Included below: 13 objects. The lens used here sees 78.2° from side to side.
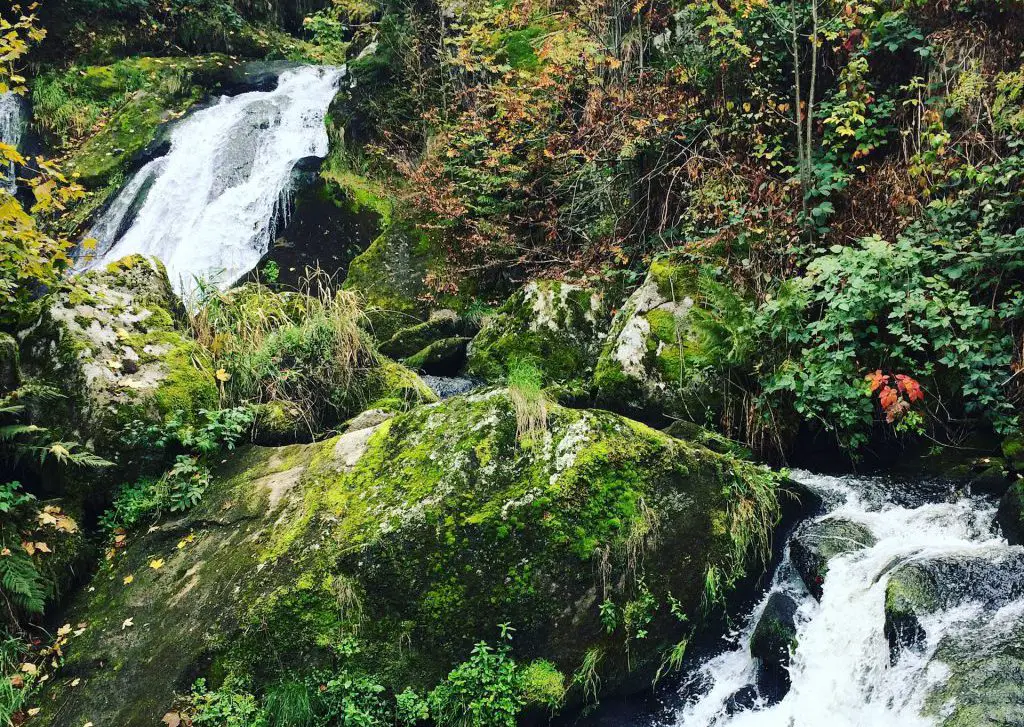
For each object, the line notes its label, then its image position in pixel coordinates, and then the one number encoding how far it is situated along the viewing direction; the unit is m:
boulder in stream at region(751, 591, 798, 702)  3.99
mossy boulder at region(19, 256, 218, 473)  4.71
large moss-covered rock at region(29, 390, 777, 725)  3.85
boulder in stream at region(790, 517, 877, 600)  4.29
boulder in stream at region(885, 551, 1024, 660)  3.63
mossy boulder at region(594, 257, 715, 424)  5.57
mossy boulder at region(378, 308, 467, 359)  7.95
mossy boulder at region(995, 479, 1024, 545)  4.07
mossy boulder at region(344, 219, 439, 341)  8.58
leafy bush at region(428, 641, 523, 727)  3.74
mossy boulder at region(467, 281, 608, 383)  6.82
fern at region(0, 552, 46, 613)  3.88
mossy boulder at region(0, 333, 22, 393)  4.64
